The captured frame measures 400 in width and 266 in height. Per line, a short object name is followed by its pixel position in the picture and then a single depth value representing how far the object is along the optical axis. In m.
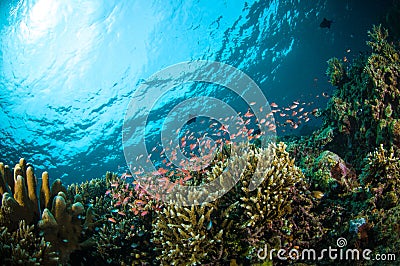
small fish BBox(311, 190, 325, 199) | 4.35
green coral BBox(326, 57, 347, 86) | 8.40
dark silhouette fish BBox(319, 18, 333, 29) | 9.21
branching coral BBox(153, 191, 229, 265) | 3.67
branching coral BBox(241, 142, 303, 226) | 3.72
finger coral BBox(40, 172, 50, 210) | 4.24
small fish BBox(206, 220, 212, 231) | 3.68
